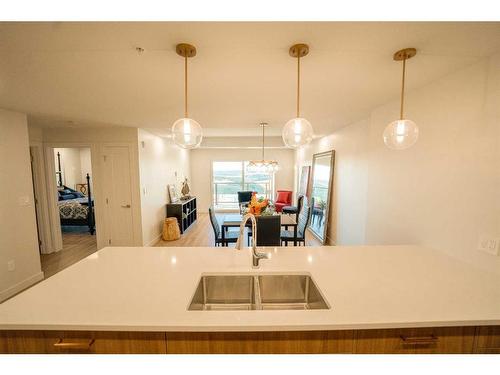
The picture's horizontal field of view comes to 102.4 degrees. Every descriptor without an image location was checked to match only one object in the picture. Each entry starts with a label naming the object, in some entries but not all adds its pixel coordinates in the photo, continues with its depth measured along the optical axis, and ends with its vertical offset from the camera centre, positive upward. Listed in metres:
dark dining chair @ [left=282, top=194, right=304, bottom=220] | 5.39 -1.00
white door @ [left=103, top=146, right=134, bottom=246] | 3.71 -0.42
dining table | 3.12 -0.79
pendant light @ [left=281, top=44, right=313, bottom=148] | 1.31 +0.30
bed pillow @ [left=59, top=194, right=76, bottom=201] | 5.77 -0.68
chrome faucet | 1.35 -0.54
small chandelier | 5.03 +0.23
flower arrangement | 3.01 -0.49
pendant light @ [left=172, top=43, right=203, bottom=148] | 1.33 +0.30
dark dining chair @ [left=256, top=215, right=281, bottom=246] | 2.89 -0.79
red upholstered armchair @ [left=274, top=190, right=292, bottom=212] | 6.49 -0.78
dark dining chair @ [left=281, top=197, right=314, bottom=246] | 3.29 -0.92
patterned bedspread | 4.84 -0.90
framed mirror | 4.20 -0.37
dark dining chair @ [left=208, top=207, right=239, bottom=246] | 3.00 -0.99
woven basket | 4.43 -1.24
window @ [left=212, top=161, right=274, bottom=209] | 7.32 -0.29
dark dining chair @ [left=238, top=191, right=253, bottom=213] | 6.78 -0.74
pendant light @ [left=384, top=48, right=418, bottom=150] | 1.36 +0.30
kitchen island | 0.87 -0.64
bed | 4.84 -0.98
